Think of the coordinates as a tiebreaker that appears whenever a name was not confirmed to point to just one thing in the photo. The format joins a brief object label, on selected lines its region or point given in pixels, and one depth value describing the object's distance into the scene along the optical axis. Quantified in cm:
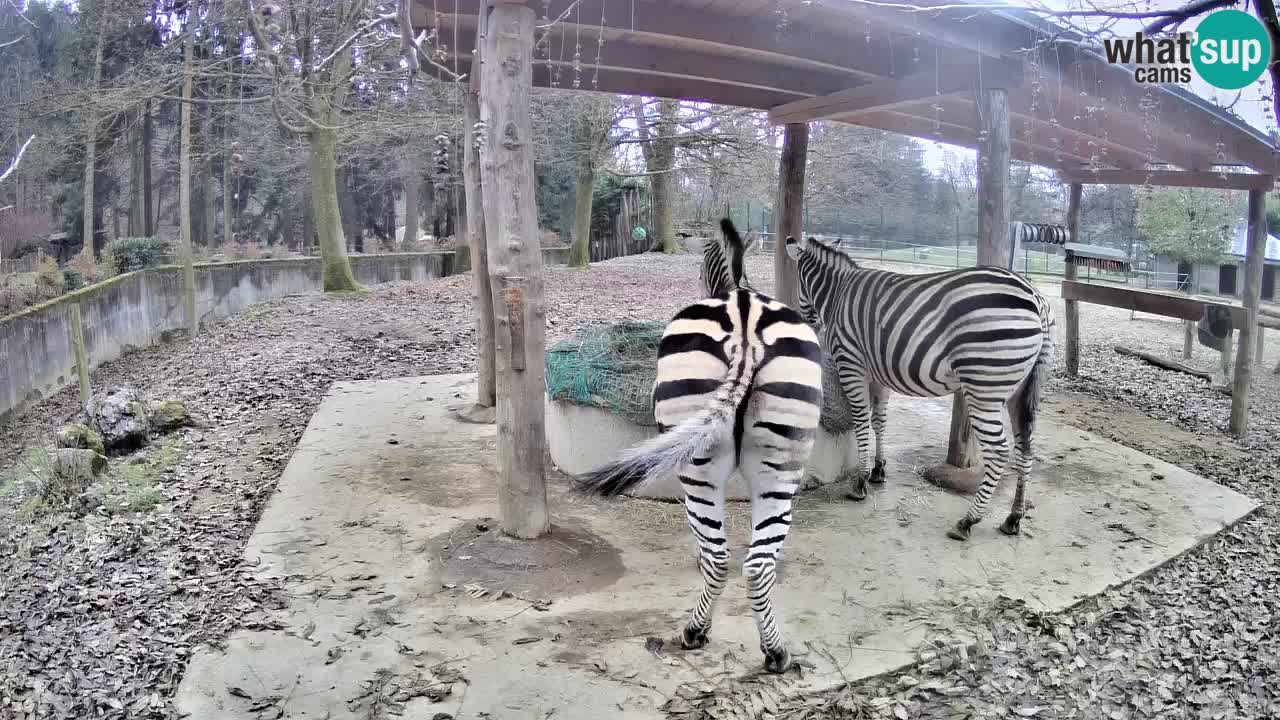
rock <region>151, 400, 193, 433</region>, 728
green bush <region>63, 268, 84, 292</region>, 1359
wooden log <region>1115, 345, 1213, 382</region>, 1000
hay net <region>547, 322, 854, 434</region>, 571
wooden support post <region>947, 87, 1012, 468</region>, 586
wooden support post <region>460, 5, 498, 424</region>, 702
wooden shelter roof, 538
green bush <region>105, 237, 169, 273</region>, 1602
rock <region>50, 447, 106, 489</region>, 576
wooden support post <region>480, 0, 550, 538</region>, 444
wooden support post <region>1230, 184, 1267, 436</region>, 774
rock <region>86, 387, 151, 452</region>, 674
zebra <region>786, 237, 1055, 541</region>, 495
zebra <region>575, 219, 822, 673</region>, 338
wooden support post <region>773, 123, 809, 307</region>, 852
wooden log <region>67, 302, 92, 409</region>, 823
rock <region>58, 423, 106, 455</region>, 630
